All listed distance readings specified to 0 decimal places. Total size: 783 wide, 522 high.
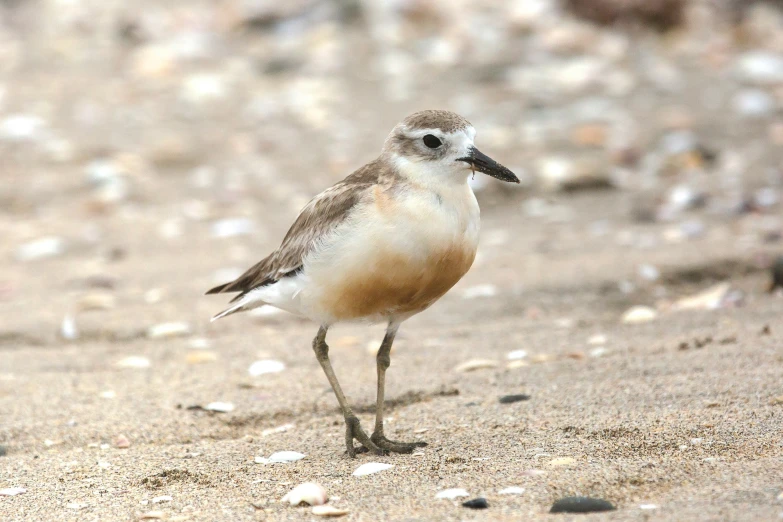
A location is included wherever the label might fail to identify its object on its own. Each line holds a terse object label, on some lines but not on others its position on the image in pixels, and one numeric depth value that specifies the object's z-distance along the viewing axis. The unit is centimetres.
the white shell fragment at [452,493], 714
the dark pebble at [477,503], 687
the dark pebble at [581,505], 663
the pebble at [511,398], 948
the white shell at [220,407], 991
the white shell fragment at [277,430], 941
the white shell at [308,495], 718
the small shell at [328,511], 696
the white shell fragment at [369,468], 797
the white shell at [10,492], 784
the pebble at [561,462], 758
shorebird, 809
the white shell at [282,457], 845
